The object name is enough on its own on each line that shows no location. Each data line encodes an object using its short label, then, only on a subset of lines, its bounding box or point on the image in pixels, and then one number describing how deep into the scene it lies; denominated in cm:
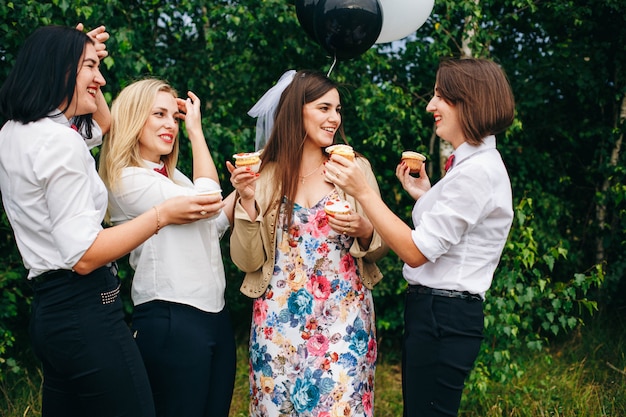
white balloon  346
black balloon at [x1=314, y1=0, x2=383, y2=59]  306
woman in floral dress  292
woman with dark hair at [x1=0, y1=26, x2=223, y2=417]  202
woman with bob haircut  244
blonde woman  255
